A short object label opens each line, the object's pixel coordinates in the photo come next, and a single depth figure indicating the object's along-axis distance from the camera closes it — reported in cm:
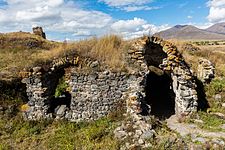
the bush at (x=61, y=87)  824
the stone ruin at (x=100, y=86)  679
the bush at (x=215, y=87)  801
